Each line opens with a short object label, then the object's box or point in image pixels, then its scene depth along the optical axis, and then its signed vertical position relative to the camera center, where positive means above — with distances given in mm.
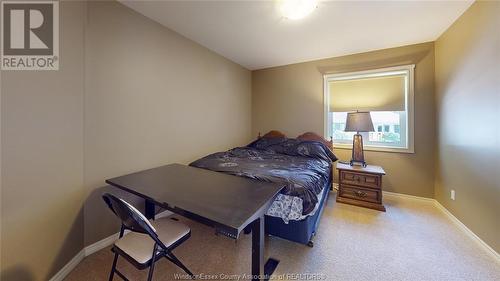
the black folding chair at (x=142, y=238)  1158 -700
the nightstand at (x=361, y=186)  2795 -701
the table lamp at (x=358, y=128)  3041 +196
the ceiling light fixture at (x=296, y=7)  1979 +1433
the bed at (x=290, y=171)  1749 -355
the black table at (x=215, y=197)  1101 -406
